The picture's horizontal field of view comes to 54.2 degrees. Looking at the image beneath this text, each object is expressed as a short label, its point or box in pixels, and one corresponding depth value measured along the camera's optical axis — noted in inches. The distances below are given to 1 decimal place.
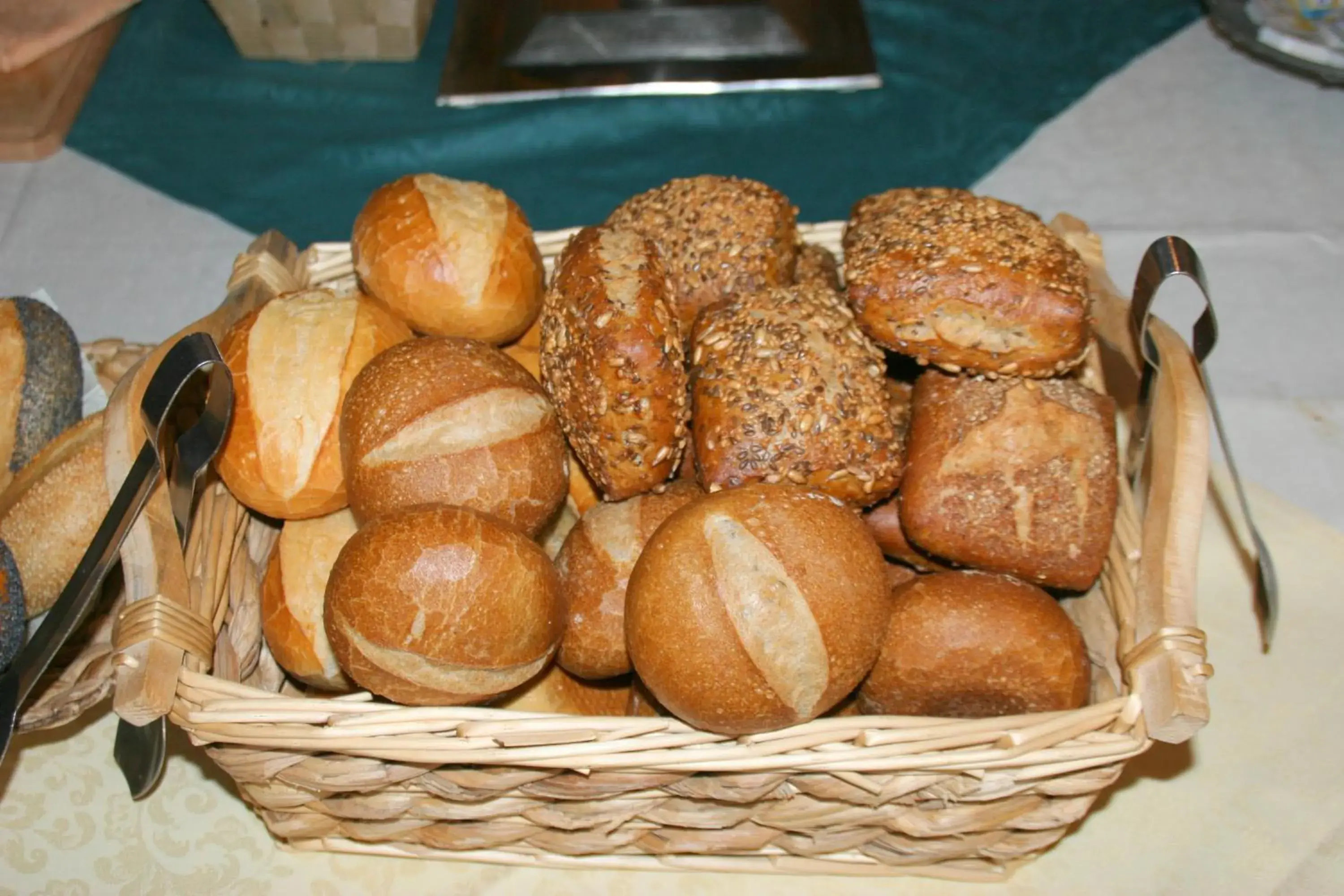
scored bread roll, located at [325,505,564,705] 17.0
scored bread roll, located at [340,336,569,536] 18.8
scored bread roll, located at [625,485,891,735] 16.8
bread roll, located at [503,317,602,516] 21.5
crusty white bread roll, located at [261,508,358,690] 19.3
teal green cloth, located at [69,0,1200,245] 32.6
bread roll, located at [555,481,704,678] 19.1
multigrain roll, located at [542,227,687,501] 18.3
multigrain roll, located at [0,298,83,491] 21.2
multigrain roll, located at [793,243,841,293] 22.5
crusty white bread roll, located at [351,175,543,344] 21.0
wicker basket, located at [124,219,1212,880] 16.7
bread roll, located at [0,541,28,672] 18.7
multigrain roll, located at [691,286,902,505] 18.9
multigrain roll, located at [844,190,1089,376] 19.2
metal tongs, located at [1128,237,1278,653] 19.2
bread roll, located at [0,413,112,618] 20.1
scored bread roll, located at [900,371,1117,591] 19.3
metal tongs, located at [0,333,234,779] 17.2
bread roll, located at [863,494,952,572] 20.6
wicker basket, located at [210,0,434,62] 33.9
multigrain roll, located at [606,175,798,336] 21.2
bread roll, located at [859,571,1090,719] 18.4
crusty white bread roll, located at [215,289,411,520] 19.6
